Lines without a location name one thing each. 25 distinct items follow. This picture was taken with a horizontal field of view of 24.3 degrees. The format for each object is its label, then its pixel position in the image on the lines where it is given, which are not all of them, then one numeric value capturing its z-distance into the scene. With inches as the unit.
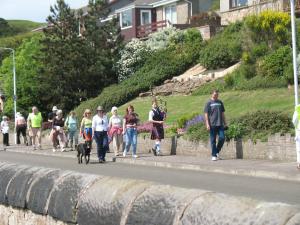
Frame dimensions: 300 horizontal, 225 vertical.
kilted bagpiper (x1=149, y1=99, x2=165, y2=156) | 869.2
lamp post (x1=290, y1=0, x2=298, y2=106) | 698.6
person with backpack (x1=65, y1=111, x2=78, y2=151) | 1095.0
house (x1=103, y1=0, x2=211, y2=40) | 2245.3
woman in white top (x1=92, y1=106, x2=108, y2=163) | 831.1
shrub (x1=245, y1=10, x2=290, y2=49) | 1289.4
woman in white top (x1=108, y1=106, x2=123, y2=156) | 913.5
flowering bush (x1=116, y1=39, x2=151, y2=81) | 1779.0
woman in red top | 866.8
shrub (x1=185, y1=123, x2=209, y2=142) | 823.7
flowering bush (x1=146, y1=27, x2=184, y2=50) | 1796.3
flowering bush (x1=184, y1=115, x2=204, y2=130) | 896.0
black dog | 831.1
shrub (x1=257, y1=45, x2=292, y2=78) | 1183.6
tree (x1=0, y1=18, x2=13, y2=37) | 5318.4
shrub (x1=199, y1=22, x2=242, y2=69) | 1452.4
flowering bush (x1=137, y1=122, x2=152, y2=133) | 1018.0
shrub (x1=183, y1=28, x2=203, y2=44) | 1727.4
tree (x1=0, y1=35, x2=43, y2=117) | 2005.4
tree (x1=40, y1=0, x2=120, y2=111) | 1753.2
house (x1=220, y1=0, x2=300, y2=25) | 1551.4
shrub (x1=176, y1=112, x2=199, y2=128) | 962.7
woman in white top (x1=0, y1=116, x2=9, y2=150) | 1360.4
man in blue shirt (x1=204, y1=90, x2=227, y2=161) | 746.8
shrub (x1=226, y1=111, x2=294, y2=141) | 732.0
